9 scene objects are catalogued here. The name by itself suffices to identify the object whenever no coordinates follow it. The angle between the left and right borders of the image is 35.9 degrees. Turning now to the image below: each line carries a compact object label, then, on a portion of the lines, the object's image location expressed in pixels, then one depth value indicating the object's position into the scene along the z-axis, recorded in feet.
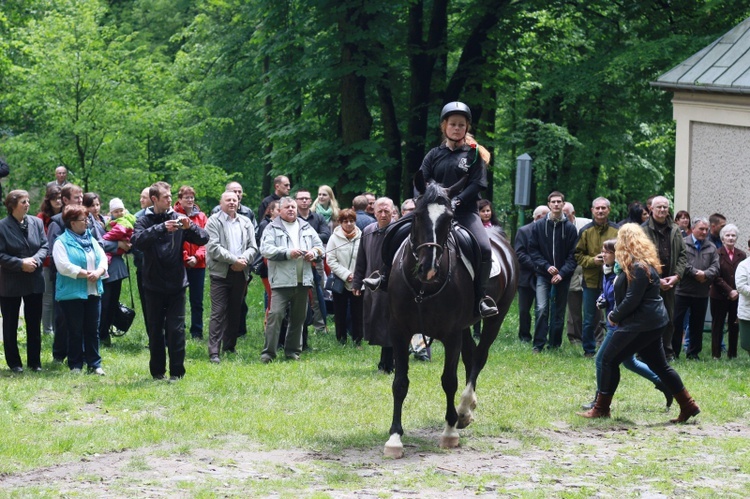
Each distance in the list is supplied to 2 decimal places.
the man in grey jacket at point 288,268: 48.98
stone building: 65.36
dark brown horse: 32.07
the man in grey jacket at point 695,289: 53.62
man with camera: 41.81
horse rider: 34.73
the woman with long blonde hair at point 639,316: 36.37
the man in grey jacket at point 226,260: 48.85
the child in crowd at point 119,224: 49.98
